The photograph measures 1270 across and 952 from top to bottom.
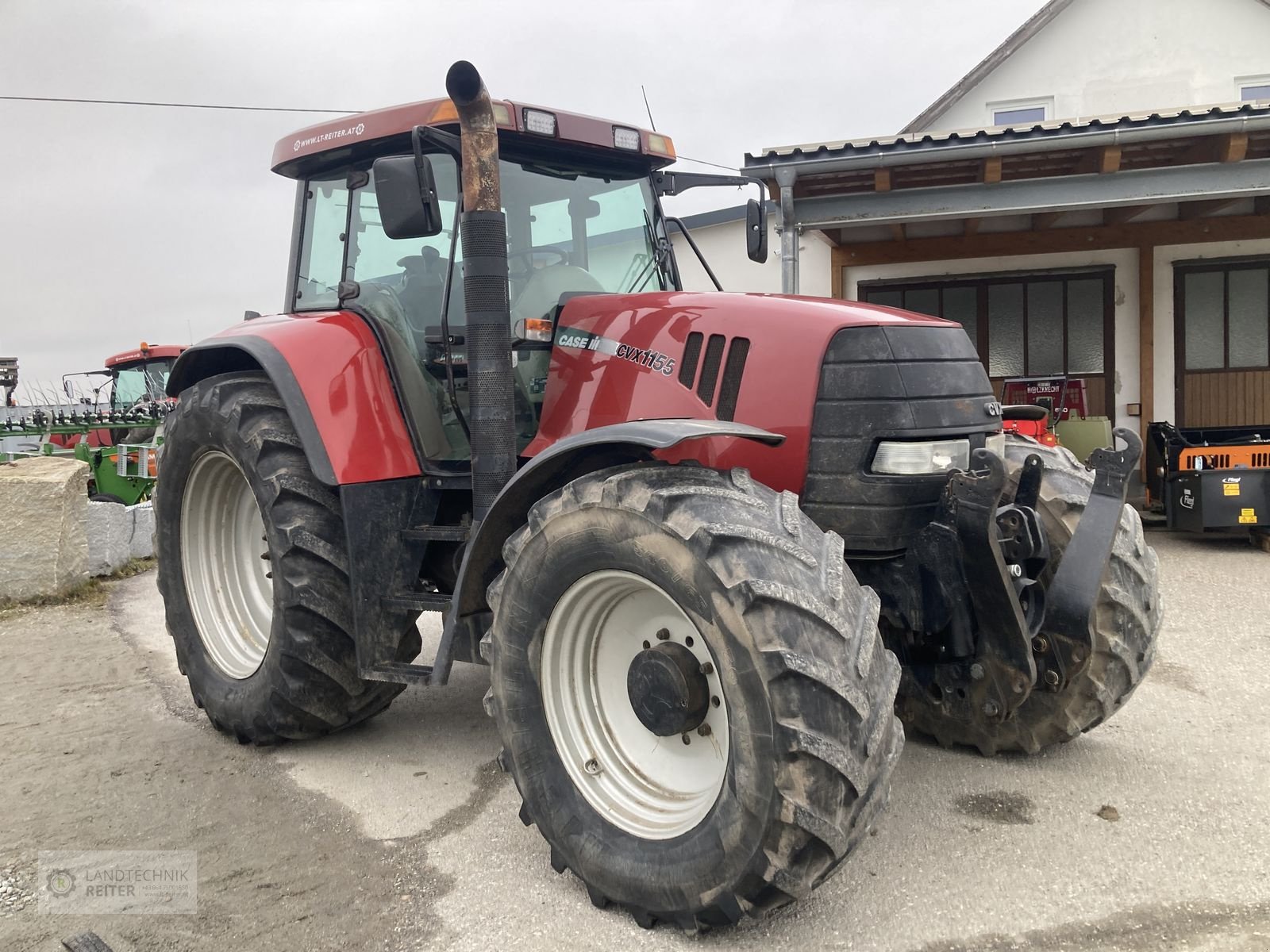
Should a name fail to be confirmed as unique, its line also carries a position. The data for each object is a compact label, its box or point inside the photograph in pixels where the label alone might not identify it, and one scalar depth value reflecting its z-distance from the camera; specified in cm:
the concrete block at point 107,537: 857
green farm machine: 1094
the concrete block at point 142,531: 931
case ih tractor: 257
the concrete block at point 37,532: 765
